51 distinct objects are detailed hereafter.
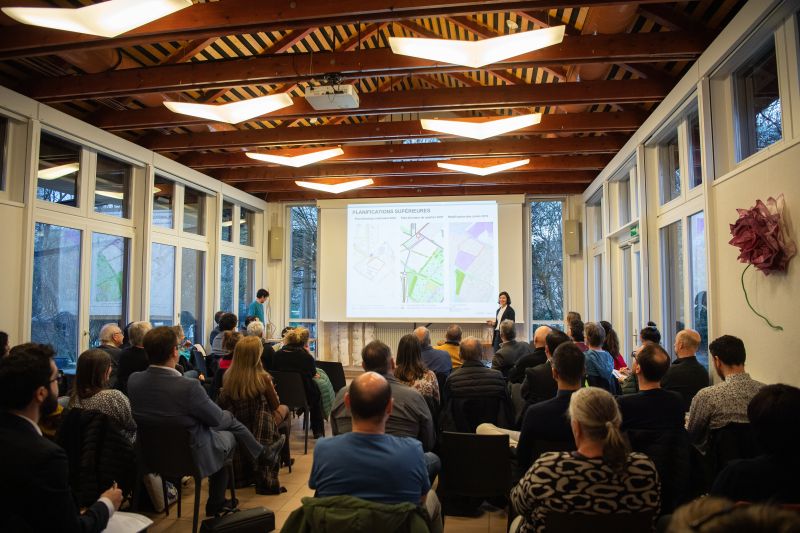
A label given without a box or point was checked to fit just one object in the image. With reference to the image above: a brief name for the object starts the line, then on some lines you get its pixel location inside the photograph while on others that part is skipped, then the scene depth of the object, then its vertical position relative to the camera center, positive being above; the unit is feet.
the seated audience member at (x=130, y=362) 12.58 -1.58
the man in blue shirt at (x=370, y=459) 5.72 -1.82
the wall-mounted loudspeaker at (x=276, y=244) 35.09 +3.50
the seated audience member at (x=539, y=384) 11.19 -1.91
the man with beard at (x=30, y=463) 4.83 -1.56
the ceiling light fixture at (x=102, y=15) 10.34 +5.78
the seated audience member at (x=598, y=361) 12.49 -1.65
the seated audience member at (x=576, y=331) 16.02 -1.09
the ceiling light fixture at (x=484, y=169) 23.04 +5.69
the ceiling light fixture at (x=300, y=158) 21.36 +5.69
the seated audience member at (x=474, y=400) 11.70 -2.34
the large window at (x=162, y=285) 24.52 +0.55
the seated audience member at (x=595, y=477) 5.47 -1.92
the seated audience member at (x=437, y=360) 15.34 -1.89
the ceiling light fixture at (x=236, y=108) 15.35 +5.67
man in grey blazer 9.48 -1.89
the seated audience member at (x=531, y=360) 13.66 -1.68
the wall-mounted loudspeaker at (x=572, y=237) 31.65 +3.53
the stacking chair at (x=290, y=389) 15.37 -2.73
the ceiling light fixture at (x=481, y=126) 17.13 +5.65
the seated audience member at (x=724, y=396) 8.67 -1.70
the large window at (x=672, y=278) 17.84 +0.59
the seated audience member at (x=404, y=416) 9.27 -2.18
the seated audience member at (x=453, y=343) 16.81 -1.55
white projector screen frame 30.66 +3.34
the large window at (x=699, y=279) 15.35 +0.47
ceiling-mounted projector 15.64 +6.02
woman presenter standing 26.66 -0.64
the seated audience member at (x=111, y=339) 13.96 -1.20
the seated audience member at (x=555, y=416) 8.18 -1.88
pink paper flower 10.53 +1.19
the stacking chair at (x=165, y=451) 9.37 -2.78
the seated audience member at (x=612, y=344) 16.22 -1.51
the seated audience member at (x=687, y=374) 11.28 -1.72
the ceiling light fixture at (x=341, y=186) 25.99 +5.49
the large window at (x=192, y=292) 27.14 +0.24
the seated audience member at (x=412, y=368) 12.22 -1.69
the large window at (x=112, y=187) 21.40 +4.63
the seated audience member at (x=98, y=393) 9.22 -1.71
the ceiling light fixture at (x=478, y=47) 11.53 +5.66
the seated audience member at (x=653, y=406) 8.14 -1.74
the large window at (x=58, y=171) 18.49 +4.62
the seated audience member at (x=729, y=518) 2.19 -0.97
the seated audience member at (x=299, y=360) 15.81 -1.95
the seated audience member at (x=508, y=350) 16.21 -1.73
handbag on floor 7.22 -3.20
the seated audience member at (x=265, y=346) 16.37 -1.65
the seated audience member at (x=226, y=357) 13.96 -1.70
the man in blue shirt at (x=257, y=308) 29.74 -0.68
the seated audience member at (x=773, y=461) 5.02 -1.62
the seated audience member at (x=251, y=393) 11.71 -2.16
